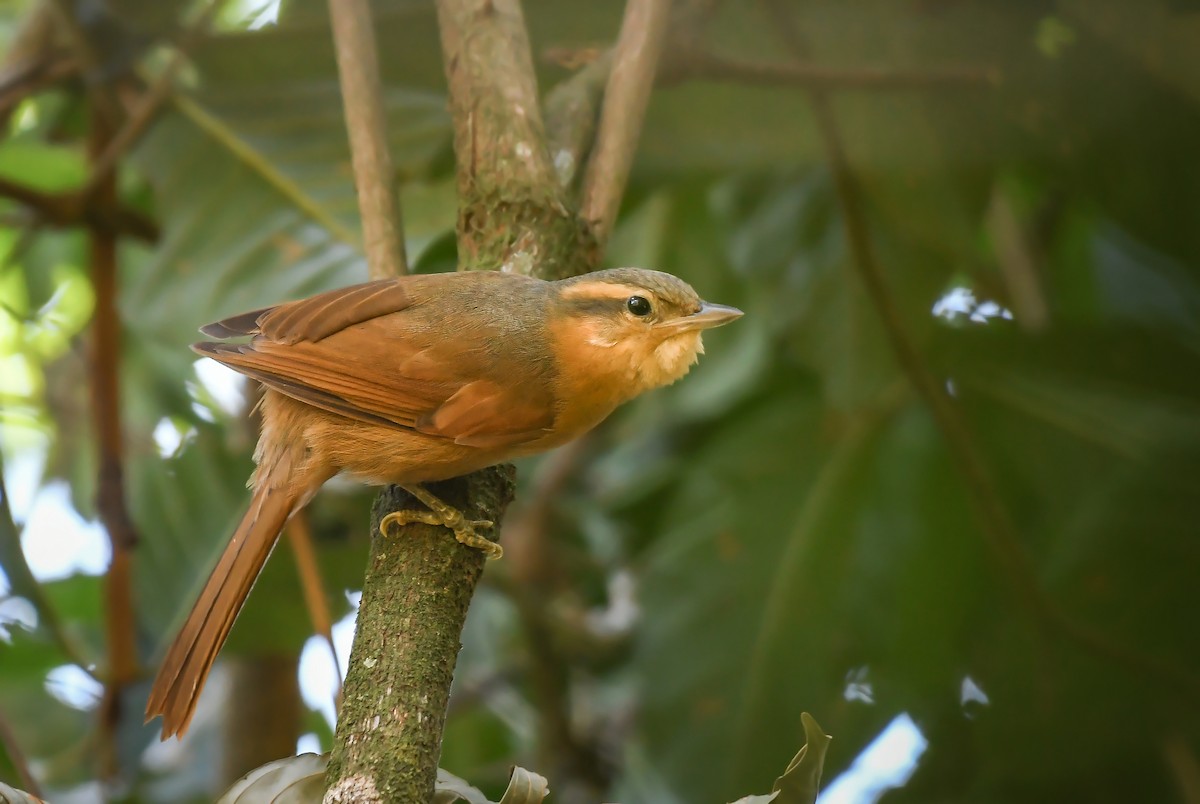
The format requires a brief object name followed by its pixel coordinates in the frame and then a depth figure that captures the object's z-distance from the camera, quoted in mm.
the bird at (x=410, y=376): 4527
